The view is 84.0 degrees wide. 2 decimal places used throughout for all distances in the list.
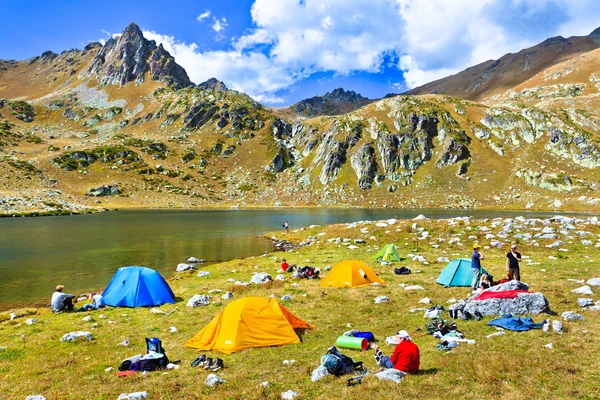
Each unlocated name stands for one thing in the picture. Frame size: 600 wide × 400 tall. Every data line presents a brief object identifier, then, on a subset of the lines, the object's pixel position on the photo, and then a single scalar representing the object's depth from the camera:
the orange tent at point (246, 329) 14.12
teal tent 22.33
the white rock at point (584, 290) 17.14
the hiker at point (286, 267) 30.42
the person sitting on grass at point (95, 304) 21.06
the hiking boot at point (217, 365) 11.98
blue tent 21.52
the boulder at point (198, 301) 20.67
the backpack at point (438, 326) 14.11
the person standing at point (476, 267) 20.31
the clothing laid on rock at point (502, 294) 15.45
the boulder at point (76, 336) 15.46
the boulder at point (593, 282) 18.52
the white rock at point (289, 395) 9.44
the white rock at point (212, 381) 10.66
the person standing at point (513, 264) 20.47
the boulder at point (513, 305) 15.01
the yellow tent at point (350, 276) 24.19
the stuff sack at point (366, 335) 13.77
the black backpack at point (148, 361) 12.14
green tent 32.69
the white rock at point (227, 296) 21.79
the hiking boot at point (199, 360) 12.44
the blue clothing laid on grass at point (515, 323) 13.52
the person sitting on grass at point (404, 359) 10.55
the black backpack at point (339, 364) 10.81
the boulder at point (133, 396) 9.83
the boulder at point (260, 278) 26.09
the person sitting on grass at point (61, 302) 20.56
